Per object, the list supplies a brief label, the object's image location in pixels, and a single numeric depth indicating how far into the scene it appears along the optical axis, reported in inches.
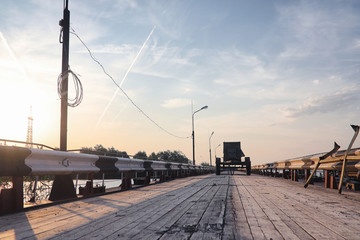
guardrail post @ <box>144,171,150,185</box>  422.3
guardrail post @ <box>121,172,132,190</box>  338.1
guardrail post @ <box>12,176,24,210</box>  175.6
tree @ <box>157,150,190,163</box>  6092.5
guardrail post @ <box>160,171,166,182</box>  525.0
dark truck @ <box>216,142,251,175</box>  1002.7
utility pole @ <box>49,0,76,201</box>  235.9
